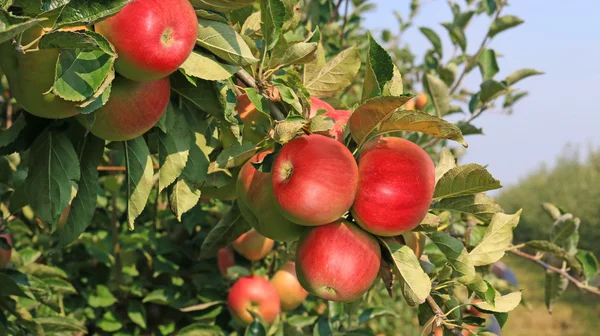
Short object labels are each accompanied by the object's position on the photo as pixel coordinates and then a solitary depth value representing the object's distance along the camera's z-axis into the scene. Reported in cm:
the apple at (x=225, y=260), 184
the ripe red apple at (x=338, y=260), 82
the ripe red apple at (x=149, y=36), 70
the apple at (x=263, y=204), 88
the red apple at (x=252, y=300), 170
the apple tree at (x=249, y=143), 70
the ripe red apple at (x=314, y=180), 77
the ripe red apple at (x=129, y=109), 78
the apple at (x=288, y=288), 179
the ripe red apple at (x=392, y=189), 79
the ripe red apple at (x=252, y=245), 173
